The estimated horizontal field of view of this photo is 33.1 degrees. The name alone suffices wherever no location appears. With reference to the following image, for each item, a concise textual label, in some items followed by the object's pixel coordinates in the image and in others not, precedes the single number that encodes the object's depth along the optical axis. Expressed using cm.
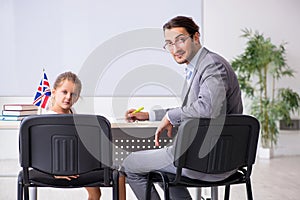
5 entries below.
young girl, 288
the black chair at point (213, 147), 213
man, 225
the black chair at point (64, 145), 212
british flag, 317
